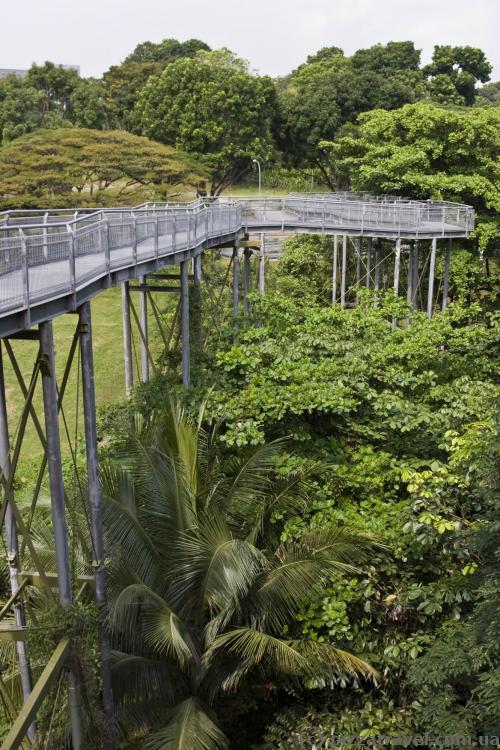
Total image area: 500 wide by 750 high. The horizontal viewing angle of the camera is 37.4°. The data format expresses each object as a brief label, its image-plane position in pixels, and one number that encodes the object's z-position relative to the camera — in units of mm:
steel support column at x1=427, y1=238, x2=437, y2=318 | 25094
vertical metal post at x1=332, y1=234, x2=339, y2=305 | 29031
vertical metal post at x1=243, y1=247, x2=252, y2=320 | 23570
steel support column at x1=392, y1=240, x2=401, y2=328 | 24033
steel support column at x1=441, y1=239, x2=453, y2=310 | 26625
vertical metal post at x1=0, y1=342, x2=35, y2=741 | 8688
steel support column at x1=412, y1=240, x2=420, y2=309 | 26125
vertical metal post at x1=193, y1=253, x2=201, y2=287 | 18544
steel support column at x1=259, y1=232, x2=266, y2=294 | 24709
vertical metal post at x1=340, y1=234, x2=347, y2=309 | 28255
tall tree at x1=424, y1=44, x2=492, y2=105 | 66500
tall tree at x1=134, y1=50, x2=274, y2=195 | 46219
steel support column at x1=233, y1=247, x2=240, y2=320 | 21822
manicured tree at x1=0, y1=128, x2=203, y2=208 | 35250
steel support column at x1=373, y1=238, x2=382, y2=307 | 28453
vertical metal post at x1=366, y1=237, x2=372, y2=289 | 28438
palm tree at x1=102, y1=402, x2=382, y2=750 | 8977
